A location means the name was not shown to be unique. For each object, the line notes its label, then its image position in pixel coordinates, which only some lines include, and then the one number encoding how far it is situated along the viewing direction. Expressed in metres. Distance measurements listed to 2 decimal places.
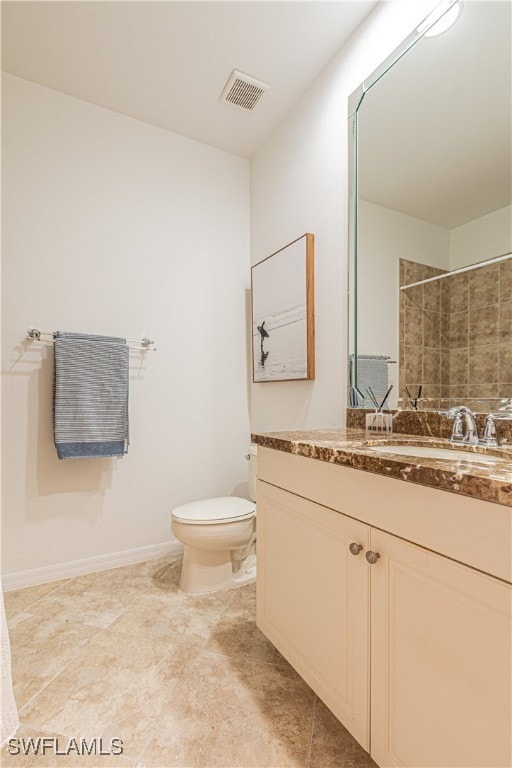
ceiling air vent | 1.85
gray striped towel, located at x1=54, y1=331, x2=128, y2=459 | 1.83
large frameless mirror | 1.15
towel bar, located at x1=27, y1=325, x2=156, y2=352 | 2.11
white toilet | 1.69
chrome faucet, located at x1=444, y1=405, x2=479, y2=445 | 1.14
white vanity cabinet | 0.62
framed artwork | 1.87
